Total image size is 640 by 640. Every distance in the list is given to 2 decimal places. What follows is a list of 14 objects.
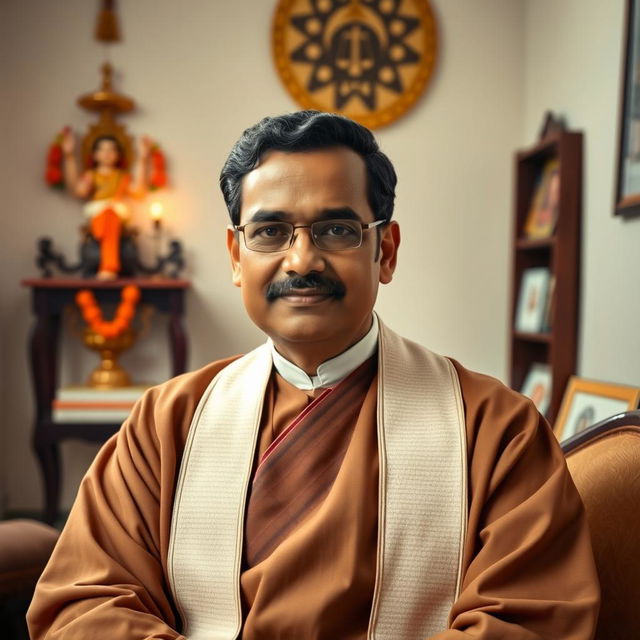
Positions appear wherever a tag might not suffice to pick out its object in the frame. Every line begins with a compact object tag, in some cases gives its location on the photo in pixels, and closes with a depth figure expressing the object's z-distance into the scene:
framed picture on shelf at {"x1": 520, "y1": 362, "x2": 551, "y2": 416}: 3.63
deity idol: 4.05
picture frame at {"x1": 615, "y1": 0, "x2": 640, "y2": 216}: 2.88
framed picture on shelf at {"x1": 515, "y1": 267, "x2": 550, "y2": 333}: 3.75
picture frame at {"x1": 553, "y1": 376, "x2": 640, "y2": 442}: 2.84
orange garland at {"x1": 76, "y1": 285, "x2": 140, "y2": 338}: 3.92
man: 1.33
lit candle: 4.09
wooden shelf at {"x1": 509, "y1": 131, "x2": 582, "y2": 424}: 3.44
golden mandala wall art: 4.32
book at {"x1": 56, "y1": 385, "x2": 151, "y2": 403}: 3.90
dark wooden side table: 3.91
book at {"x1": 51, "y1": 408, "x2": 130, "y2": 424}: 3.88
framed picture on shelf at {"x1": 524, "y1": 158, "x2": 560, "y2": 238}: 3.64
